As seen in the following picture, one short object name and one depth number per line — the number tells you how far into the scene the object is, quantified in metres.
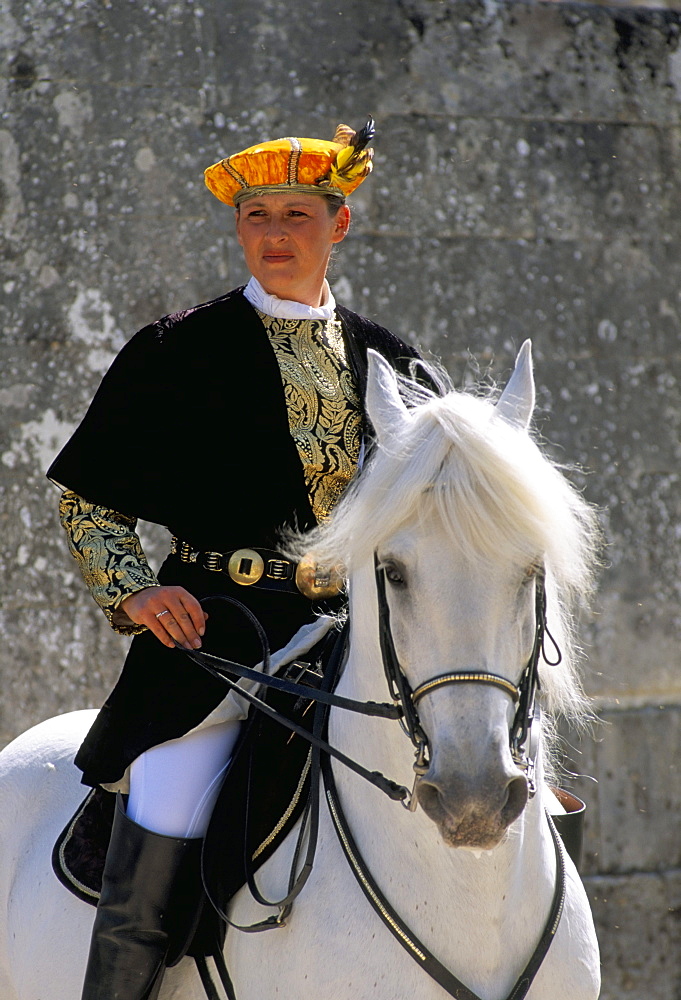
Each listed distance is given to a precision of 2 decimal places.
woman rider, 10.40
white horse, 10.01
